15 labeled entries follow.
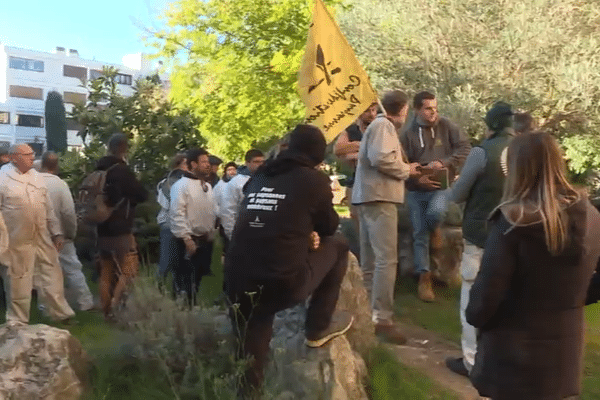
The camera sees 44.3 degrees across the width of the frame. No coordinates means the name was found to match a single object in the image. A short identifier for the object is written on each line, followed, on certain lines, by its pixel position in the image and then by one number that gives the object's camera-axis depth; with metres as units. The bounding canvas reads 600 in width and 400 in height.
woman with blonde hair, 3.13
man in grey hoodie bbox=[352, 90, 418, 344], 5.99
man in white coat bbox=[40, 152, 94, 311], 7.77
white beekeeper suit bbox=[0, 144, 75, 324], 7.00
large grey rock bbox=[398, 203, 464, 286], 8.33
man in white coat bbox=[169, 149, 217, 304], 7.49
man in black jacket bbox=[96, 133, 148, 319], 7.14
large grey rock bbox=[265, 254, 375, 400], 4.61
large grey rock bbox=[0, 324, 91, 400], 4.68
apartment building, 76.12
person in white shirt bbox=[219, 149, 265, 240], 8.15
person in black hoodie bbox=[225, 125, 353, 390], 4.44
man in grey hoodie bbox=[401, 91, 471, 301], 6.86
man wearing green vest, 5.23
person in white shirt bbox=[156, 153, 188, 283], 7.82
